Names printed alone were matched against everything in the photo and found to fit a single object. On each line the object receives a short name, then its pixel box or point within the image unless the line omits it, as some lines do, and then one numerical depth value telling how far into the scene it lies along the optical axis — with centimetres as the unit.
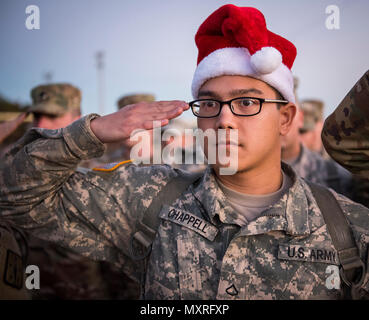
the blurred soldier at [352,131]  157
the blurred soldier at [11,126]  289
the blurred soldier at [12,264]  218
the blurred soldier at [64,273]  398
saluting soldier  184
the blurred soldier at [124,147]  493
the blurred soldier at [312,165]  408
